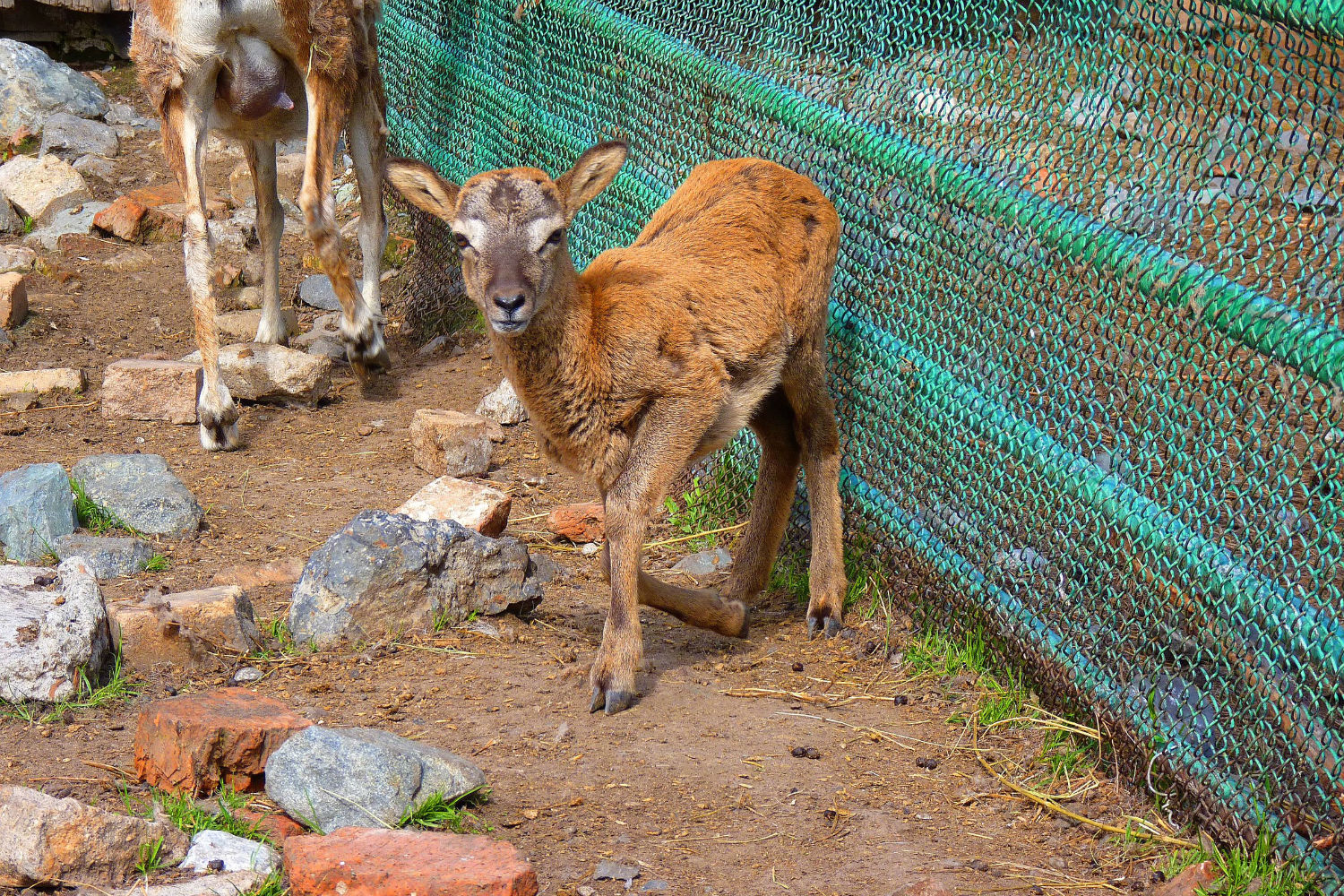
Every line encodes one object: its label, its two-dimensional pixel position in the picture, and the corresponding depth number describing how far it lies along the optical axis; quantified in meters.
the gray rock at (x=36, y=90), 12.01
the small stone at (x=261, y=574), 5.31
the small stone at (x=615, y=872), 3.45
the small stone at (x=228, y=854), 3.31
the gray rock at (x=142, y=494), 5.78
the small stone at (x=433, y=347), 8.49
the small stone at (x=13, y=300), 8.24
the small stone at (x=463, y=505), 5.64
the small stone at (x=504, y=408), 7.23
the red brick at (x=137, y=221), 9.97
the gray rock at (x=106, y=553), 5.35
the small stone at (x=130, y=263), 9.57
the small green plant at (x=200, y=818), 3.48
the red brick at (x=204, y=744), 3.63
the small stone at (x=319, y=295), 9.23
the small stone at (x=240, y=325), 8.59
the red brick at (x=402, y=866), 3.08
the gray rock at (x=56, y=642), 4.12
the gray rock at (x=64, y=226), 9.96
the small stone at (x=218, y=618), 4.57
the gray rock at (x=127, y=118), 12.55
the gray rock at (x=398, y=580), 4.75
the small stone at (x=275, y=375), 7.61
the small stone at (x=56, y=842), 3.19
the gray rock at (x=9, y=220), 10.11
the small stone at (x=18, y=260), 9.40
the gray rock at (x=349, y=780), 3.51
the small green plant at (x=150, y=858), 3.30
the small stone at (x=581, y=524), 5.96
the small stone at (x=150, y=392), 7.30
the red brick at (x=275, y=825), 3.50
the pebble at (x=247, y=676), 4.49
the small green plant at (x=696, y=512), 6.16
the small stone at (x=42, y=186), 10.31
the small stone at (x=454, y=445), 6.62
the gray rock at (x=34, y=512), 5.42
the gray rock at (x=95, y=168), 11.27
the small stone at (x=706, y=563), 5.78
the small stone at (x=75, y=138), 11.66
